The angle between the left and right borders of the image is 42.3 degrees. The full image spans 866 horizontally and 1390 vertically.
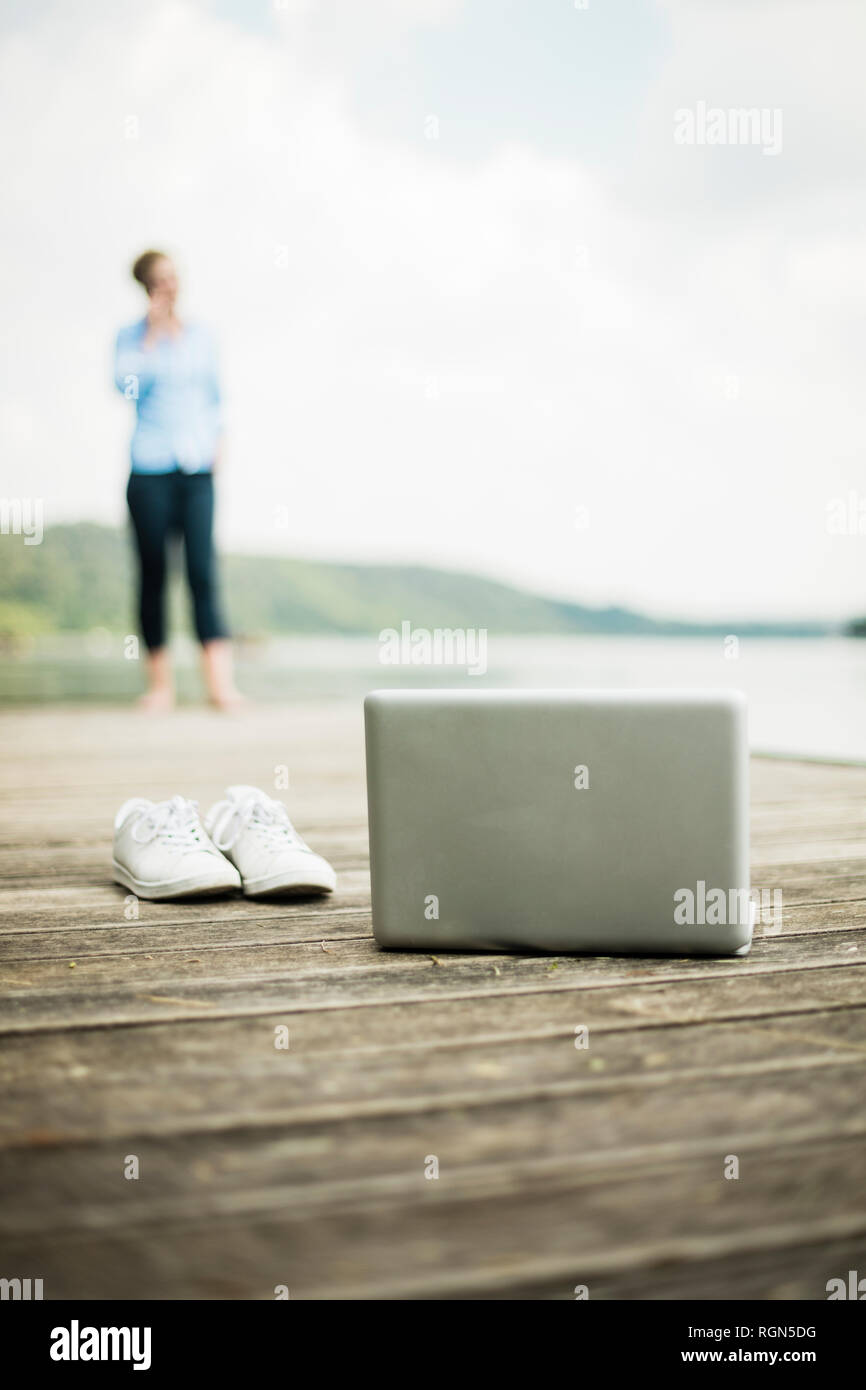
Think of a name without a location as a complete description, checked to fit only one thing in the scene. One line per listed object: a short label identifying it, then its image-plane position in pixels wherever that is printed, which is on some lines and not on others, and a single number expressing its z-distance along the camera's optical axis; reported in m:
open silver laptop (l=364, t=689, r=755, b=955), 1.16
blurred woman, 4.03
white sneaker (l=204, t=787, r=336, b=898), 1.49
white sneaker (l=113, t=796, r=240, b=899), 1.50
